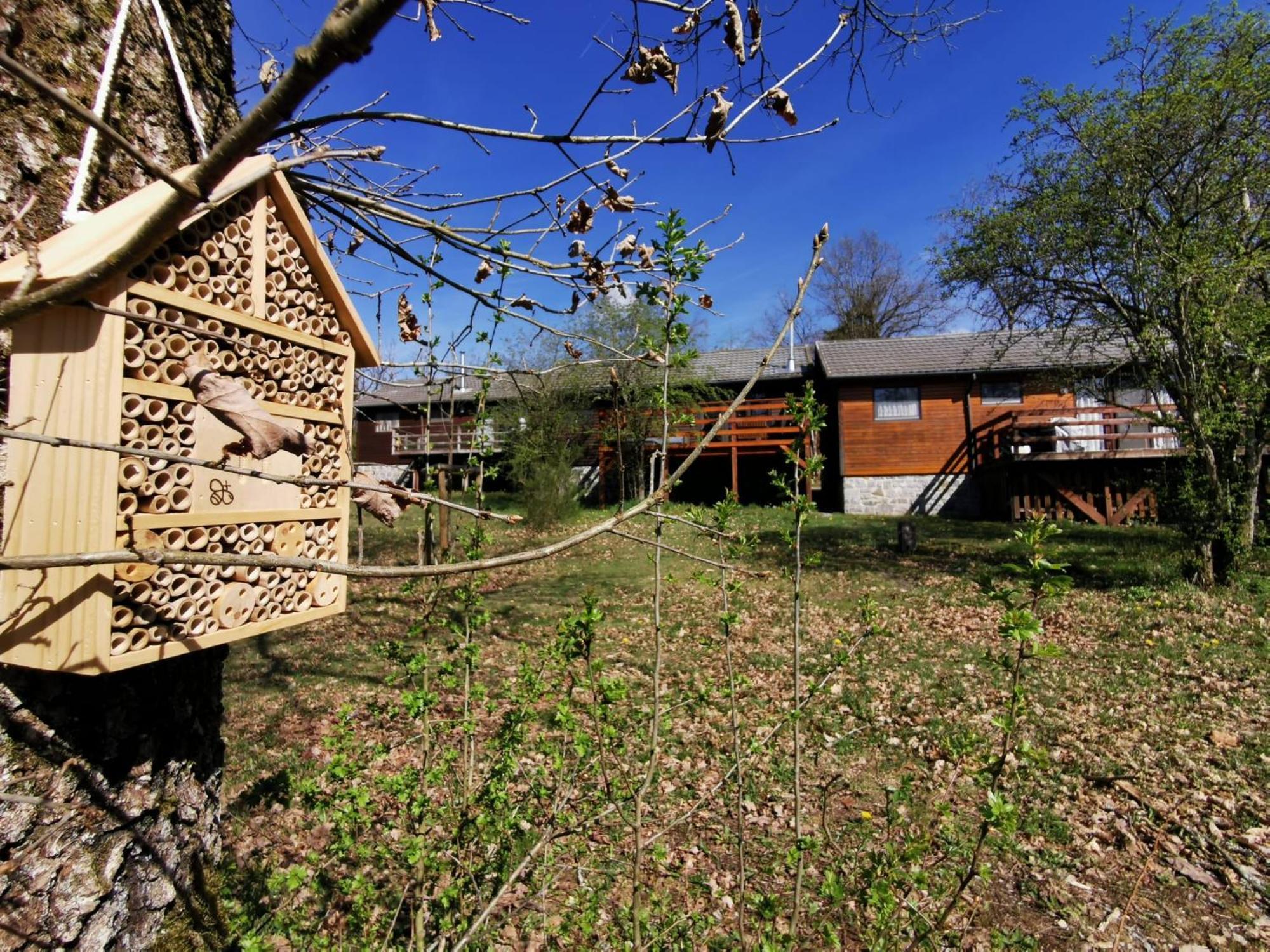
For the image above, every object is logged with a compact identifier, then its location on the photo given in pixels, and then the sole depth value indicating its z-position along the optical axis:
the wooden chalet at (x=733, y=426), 18.69
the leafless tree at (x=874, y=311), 35.41
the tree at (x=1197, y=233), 8.30
